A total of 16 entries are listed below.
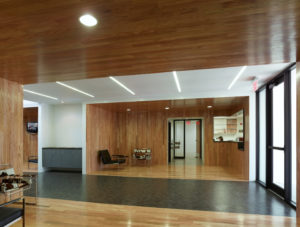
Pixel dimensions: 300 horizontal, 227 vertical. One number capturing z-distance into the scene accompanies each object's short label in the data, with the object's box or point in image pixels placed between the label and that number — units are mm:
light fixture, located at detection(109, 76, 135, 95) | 5326
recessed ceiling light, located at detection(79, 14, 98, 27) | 2130
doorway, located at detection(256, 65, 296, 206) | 4406
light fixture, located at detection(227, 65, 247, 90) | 4520
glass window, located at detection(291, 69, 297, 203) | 4301
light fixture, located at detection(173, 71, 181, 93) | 4961
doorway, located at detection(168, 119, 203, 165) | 12014
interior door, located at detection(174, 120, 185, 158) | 12547
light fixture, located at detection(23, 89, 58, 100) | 6588
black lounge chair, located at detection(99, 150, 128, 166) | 8645
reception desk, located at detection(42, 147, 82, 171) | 8453
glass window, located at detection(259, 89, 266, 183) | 6060
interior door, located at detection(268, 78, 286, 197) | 4941
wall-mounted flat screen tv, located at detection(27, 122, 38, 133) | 11508
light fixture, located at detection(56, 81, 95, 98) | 5760
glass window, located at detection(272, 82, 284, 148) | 5008
